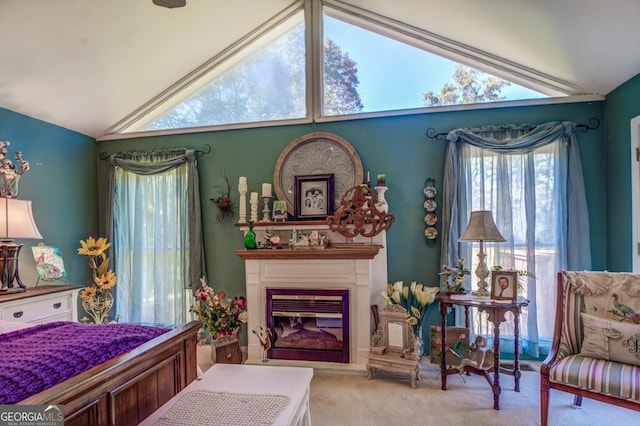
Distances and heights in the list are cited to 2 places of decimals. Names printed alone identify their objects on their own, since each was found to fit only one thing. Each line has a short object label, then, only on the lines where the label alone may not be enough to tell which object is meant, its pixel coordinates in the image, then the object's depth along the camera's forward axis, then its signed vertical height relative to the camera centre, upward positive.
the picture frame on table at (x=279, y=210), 3.53 +0.04
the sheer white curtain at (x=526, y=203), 3.13 +0.08
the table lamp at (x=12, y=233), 2.76 -0.13
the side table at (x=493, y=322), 2.51 -0.85
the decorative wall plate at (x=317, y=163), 3.54 +0.53
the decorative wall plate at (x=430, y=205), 3.42 +0.07
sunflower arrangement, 3.60 -0.76
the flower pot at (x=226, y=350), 3.05 -1.21
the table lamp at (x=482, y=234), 2.72 -0.18
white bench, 1.56 -0.90
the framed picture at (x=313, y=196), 3.55 +0.18
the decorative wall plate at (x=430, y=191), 3.42 +0.20
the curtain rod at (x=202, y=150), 3.96 +0.75
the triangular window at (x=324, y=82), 3.49 +1.42
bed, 1.16 -0.67
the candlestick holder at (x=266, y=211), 3.61 +0.03
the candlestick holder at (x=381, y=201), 3.34 +0.11
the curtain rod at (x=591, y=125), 3.18 +0.78
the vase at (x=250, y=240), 3.45 -0.26
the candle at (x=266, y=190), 3.57 +0.25
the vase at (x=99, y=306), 3.67 -0.97
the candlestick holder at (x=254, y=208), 3.61 +0.07
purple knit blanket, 1.12 -0.54
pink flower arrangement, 3.13 -0.92
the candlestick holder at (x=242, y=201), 3.66 +0.14
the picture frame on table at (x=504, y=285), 2.62 -0.57
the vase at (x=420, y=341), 3.06 -1.20
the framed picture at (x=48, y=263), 3.19 -0.43
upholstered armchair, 1.92 -0.82
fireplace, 3.19 -0.68
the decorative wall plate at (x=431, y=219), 3.41 -0.07
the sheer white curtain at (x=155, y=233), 3.87 -0.20
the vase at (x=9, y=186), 2.89 +0.27
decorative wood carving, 3.23 -0.04
